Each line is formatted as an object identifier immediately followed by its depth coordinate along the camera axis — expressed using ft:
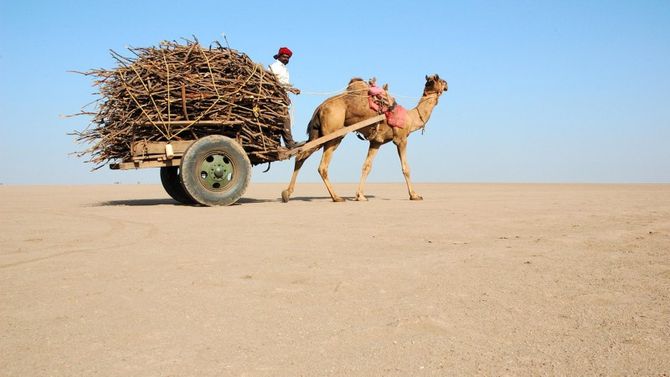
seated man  34.99
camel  37.58
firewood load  31.17
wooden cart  31.04
